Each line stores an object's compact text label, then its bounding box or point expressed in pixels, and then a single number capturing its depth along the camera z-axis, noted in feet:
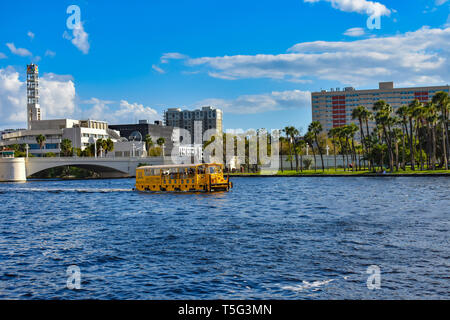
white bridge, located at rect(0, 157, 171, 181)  471.62
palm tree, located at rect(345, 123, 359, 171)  454.85
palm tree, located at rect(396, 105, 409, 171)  385.46
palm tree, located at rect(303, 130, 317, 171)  479.00
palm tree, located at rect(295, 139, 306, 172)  503.81
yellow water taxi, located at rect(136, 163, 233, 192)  256.11
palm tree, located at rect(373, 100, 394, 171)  391.42
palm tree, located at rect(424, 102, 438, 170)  363.15
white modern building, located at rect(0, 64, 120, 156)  652.89
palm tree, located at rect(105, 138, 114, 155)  599.57
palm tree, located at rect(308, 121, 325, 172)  469.16
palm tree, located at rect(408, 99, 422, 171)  375.04
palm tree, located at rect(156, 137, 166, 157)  580.79
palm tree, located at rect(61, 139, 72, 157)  581.94
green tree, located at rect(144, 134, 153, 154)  619.50
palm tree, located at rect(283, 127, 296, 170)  480.64
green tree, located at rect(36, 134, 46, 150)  610.24
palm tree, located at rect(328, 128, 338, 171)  498.36
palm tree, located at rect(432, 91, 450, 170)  360.30
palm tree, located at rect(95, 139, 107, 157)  595.88
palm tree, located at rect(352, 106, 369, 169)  411.34
